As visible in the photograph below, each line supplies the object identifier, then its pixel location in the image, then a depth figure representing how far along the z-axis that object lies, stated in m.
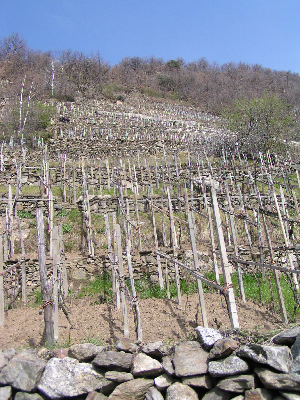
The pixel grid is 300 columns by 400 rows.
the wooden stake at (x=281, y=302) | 5.93
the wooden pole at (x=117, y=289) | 7.06
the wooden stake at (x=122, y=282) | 5.40
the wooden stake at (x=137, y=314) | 5.18
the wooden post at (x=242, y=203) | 9.08
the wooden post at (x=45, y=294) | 5.04
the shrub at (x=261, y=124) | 18.67
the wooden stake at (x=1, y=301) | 6.23
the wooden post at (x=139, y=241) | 9.29
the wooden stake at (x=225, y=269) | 4.35
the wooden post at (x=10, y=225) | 8.65
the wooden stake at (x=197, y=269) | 5.44
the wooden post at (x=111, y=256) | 7.35
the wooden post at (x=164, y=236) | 9.65
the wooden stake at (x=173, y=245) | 7.04
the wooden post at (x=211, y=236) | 6.27
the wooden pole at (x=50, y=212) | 9.54
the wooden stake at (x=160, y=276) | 7.97
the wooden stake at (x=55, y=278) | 5.39
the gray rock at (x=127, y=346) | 4.00
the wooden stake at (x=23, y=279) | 7.69
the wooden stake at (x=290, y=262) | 6.10
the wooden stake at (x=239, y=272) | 6.83
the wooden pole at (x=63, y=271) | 7.93
